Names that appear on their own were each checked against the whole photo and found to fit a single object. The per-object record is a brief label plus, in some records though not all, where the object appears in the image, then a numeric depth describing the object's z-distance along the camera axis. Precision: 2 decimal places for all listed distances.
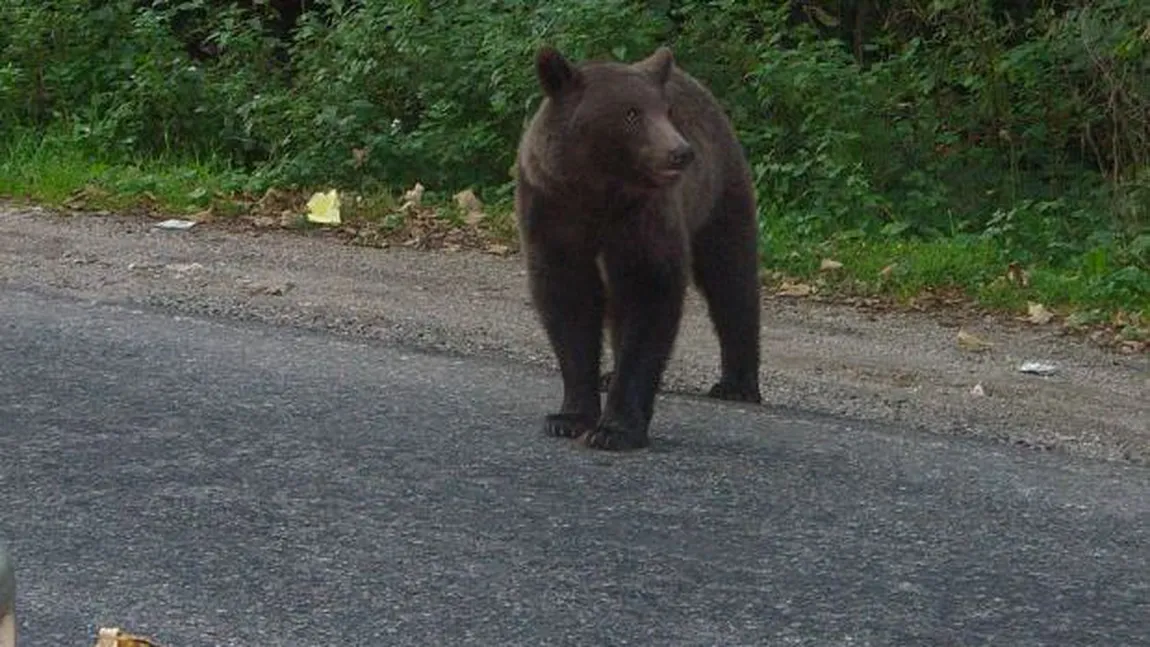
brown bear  13.05
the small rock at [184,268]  19.17
